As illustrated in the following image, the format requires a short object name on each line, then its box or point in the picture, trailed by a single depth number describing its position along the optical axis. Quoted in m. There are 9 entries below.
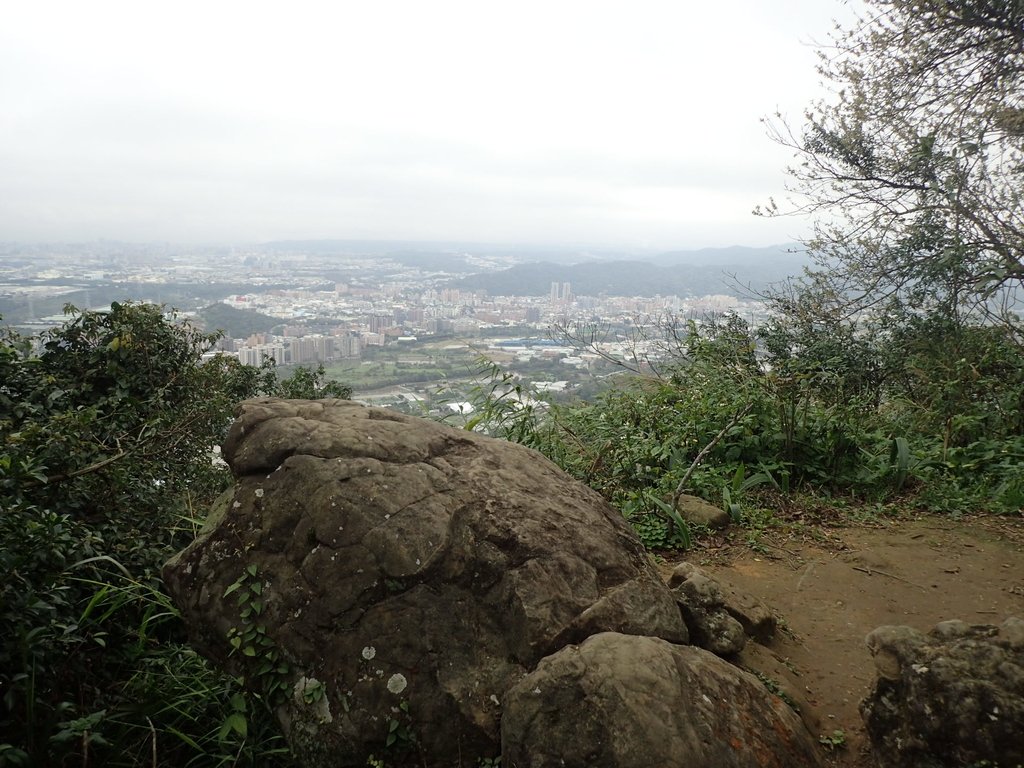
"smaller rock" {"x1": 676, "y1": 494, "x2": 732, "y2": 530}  4.81
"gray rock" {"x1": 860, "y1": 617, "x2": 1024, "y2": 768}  2.13
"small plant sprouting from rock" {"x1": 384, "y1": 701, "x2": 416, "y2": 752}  2.34
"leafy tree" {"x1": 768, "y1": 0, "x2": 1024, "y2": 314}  7.05
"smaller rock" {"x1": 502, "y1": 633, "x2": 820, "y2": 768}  2.04
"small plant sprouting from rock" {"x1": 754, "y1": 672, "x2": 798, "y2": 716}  2.77
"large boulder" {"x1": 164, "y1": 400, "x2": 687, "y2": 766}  2.42
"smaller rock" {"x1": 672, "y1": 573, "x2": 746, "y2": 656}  2.97
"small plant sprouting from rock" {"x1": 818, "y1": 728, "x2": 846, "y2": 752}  2.62
